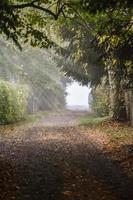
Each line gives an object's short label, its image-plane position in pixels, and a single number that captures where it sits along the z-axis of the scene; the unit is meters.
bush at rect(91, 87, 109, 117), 32.50
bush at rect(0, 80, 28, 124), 28.05
